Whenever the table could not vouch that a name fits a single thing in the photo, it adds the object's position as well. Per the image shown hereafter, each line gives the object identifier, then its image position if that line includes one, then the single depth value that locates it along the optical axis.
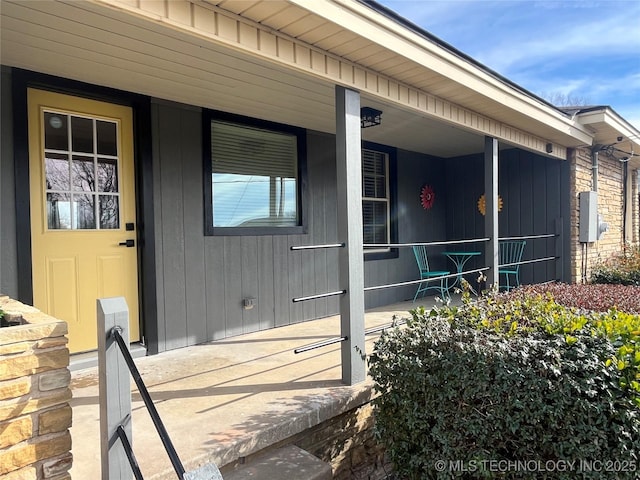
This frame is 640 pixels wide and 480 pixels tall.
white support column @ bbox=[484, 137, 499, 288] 4.43
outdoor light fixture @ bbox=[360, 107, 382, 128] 4.23
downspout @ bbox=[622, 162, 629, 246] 7.46
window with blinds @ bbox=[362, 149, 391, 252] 5.66
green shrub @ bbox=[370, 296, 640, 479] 1.73
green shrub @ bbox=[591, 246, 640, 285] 5.34
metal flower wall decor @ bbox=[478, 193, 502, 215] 6.59
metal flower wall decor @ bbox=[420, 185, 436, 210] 6.46
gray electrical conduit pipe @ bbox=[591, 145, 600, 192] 6.09
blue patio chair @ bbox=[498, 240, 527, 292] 6.26
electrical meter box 5.60
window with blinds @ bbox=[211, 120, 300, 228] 3.97
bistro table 6.53
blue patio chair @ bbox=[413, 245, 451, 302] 6.07
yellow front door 2.93
